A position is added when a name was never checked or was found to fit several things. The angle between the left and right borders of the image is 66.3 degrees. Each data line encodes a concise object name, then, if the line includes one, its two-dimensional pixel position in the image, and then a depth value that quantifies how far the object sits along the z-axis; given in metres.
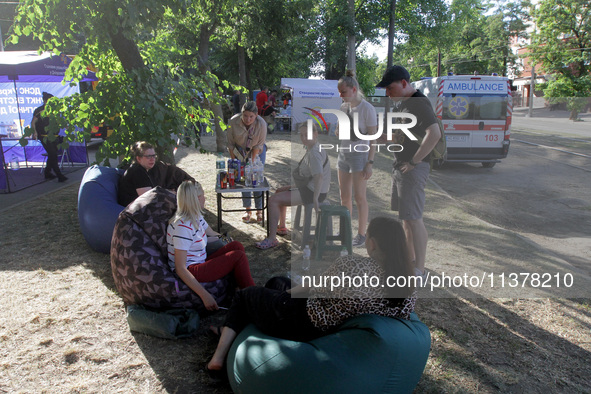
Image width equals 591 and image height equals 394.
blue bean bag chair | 5.00
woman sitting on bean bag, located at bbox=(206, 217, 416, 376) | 2.58
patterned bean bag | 3.55
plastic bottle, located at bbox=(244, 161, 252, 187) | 5.56
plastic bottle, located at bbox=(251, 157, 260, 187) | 5.58
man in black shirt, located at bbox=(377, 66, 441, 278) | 3.64
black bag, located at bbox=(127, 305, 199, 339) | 3.38
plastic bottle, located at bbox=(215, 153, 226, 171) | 5.70
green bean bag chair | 2.37
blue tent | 8.36
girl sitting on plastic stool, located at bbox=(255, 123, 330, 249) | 3.95
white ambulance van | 7.23
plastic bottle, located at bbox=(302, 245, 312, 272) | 4.10
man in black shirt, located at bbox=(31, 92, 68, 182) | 9.15
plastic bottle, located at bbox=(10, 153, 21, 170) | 10.80
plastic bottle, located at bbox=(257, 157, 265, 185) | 5.67
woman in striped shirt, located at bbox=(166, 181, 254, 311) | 3.51
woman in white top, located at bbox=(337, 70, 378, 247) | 3.78
